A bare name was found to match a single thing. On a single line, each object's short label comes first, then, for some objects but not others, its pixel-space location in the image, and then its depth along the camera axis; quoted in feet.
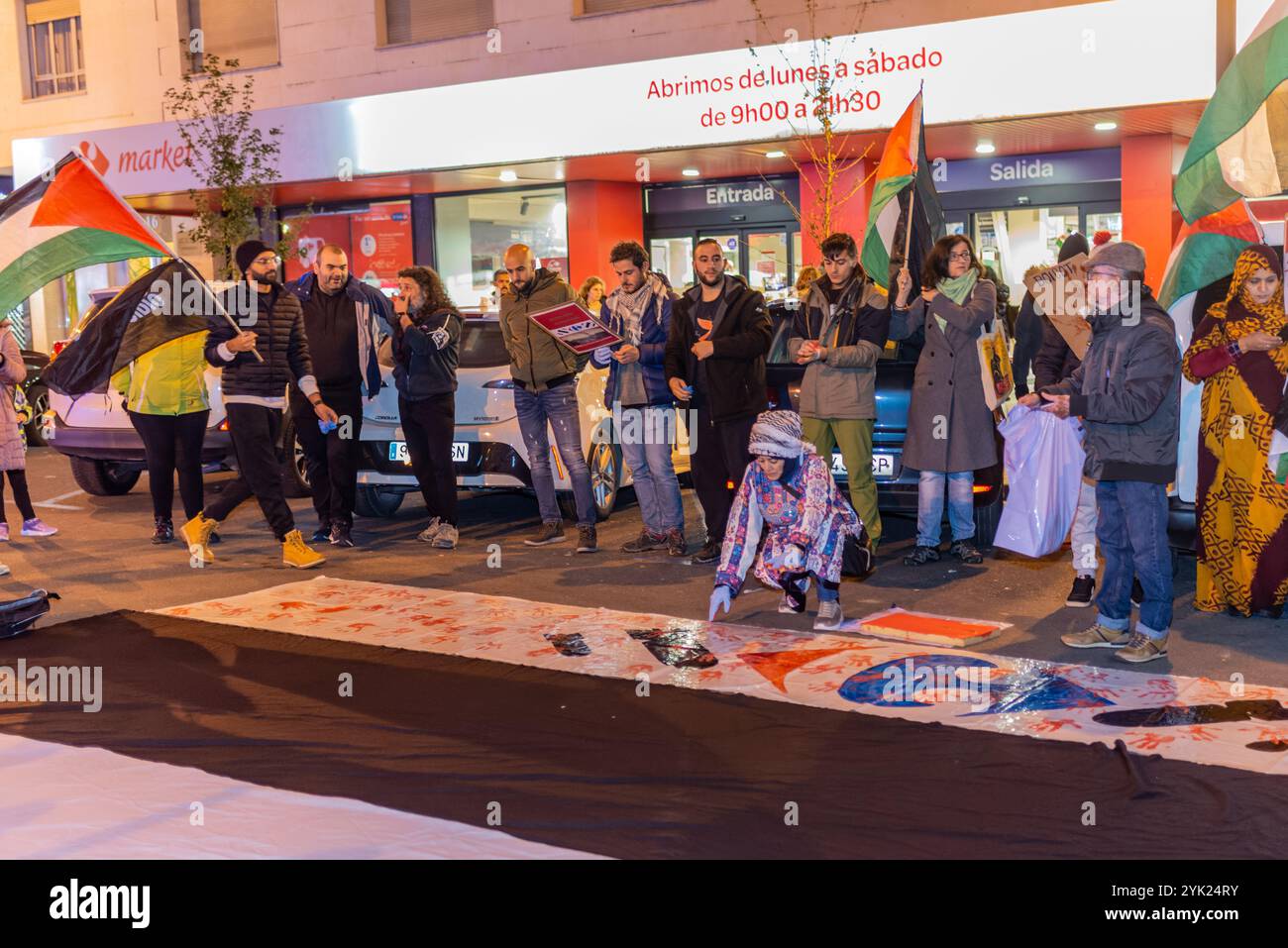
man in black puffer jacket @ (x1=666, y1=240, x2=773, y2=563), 30.32
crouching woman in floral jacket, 24.48
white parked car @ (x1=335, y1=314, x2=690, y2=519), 34.88
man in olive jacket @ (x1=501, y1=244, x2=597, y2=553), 32.73
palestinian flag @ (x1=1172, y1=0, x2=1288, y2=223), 23.21
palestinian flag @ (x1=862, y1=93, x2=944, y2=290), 32.07
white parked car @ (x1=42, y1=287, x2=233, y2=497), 40.27
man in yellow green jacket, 33.68
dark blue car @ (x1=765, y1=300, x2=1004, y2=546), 30.58
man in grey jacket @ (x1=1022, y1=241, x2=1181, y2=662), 21.53
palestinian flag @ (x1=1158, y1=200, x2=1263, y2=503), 25.43
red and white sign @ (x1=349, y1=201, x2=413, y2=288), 70.59
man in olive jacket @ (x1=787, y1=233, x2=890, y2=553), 29.63
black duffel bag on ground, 25.79
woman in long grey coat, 29.09
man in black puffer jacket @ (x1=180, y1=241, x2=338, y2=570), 31.37
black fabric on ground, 15.38
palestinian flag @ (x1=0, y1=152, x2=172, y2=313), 26.02
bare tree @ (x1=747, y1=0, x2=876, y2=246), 49.01
